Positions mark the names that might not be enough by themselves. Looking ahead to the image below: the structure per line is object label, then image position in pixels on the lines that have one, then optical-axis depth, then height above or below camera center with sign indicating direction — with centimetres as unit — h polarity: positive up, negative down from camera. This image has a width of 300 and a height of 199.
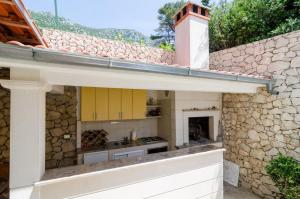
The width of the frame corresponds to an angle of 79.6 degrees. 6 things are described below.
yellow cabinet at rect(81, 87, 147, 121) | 497 -17
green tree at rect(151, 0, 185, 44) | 1864 +759
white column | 204 -41
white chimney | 550 +198
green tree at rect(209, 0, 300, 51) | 751 +360
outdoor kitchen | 507 -86
